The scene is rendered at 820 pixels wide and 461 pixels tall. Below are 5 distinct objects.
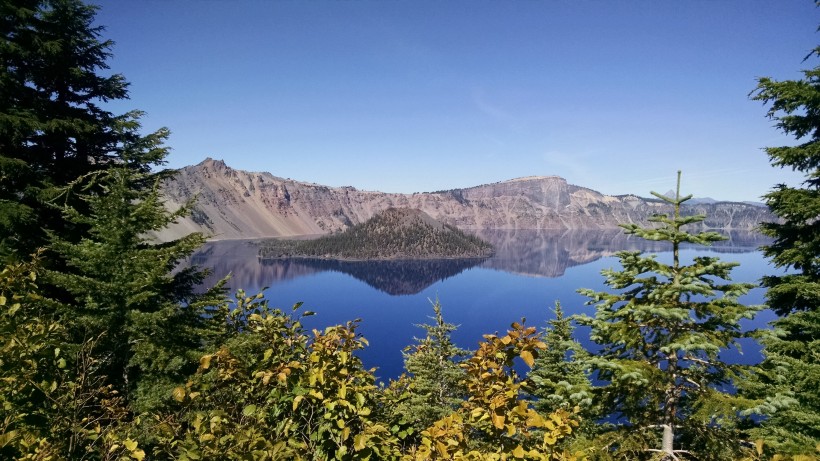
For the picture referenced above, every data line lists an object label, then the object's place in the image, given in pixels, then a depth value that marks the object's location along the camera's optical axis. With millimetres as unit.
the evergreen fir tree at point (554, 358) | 19947
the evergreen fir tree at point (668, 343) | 6781
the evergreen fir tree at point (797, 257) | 9453
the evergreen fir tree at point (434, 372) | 19031
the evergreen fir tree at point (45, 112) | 10828
